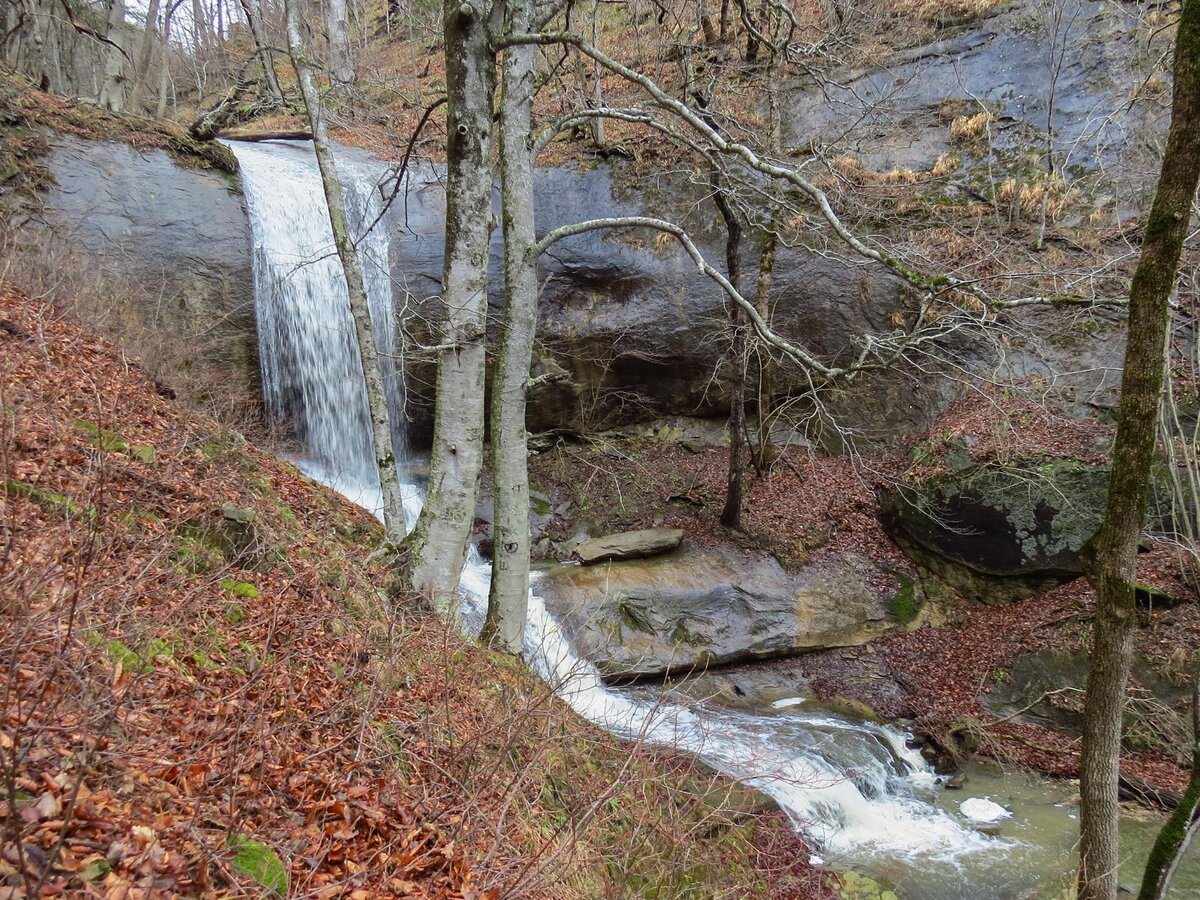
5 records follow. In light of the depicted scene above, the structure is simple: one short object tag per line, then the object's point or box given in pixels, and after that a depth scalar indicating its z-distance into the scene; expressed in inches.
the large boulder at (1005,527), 382.0
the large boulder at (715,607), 351.6
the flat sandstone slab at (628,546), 394.0
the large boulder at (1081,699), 297.7
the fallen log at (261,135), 520.6
